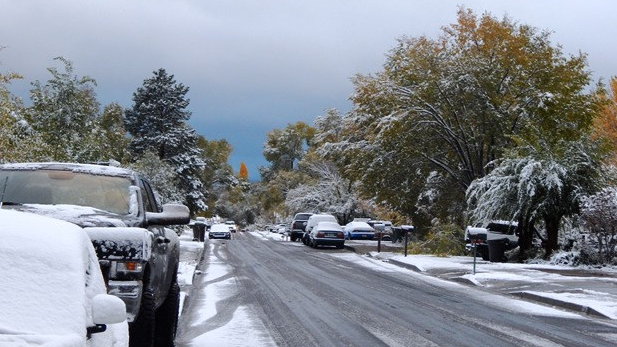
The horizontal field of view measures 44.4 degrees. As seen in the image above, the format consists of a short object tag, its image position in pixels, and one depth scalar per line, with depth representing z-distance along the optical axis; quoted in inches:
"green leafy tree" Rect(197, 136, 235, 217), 3454.7
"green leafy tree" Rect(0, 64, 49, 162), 676.7
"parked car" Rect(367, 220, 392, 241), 2140.7
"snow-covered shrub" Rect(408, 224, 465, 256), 1256.2
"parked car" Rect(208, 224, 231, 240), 2233.0
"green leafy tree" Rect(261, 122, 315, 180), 3996.1
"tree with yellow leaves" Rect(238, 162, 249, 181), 6966.0
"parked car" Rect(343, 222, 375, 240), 2054.6
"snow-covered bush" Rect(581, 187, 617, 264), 847.7
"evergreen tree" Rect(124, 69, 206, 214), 2283.5
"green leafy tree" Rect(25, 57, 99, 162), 889.5
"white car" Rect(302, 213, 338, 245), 1706.4
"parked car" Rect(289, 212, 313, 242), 2025.1
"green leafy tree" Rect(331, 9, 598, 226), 1363.2
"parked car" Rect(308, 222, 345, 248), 1519.4
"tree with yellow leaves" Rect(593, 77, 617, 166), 1793.2
